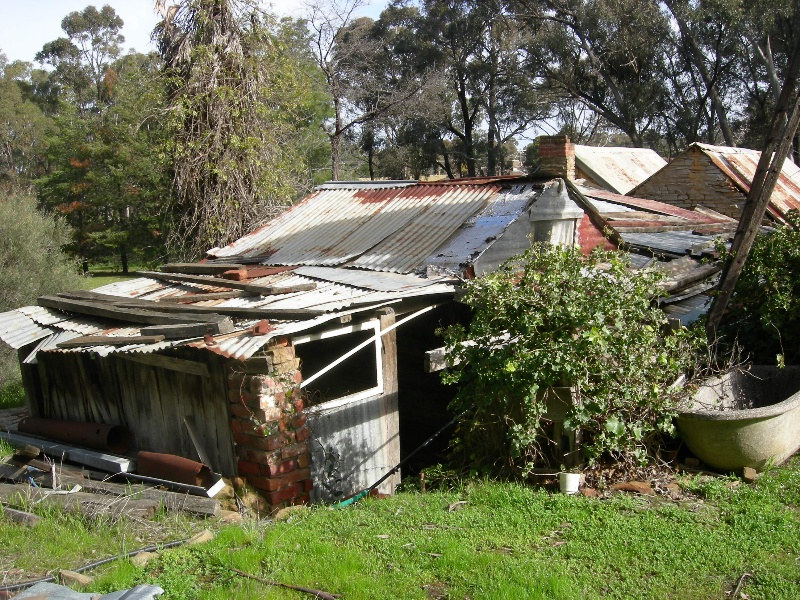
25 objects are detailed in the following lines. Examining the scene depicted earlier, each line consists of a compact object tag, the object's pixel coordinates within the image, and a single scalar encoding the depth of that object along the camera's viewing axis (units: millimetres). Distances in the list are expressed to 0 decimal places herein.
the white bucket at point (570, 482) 5711
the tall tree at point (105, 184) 29125
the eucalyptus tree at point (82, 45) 43312
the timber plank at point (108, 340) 6418
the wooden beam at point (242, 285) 7699
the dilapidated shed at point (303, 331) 6656
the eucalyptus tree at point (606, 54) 28906
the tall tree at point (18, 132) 39812
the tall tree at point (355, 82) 27219
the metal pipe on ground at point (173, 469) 6668
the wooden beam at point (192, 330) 6285
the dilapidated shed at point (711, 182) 14859
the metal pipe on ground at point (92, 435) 7898
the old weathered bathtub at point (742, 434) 5668
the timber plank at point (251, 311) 6520
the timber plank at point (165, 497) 5906
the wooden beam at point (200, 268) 9539
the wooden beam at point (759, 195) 7004
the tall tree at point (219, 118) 13633
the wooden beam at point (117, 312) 6918
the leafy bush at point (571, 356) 5621
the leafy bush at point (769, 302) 7047
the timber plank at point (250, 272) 8773
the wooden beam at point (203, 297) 7953
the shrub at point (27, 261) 17250
